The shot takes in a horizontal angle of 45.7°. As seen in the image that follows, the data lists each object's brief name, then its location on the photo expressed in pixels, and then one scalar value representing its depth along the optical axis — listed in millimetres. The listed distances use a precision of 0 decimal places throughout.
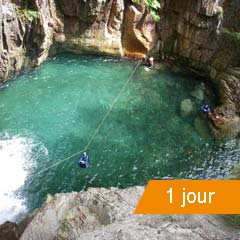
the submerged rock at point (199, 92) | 18547
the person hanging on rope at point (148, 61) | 20592
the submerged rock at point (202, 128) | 15492
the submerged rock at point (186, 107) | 16972
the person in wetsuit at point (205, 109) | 16948
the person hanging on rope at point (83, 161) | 12148
